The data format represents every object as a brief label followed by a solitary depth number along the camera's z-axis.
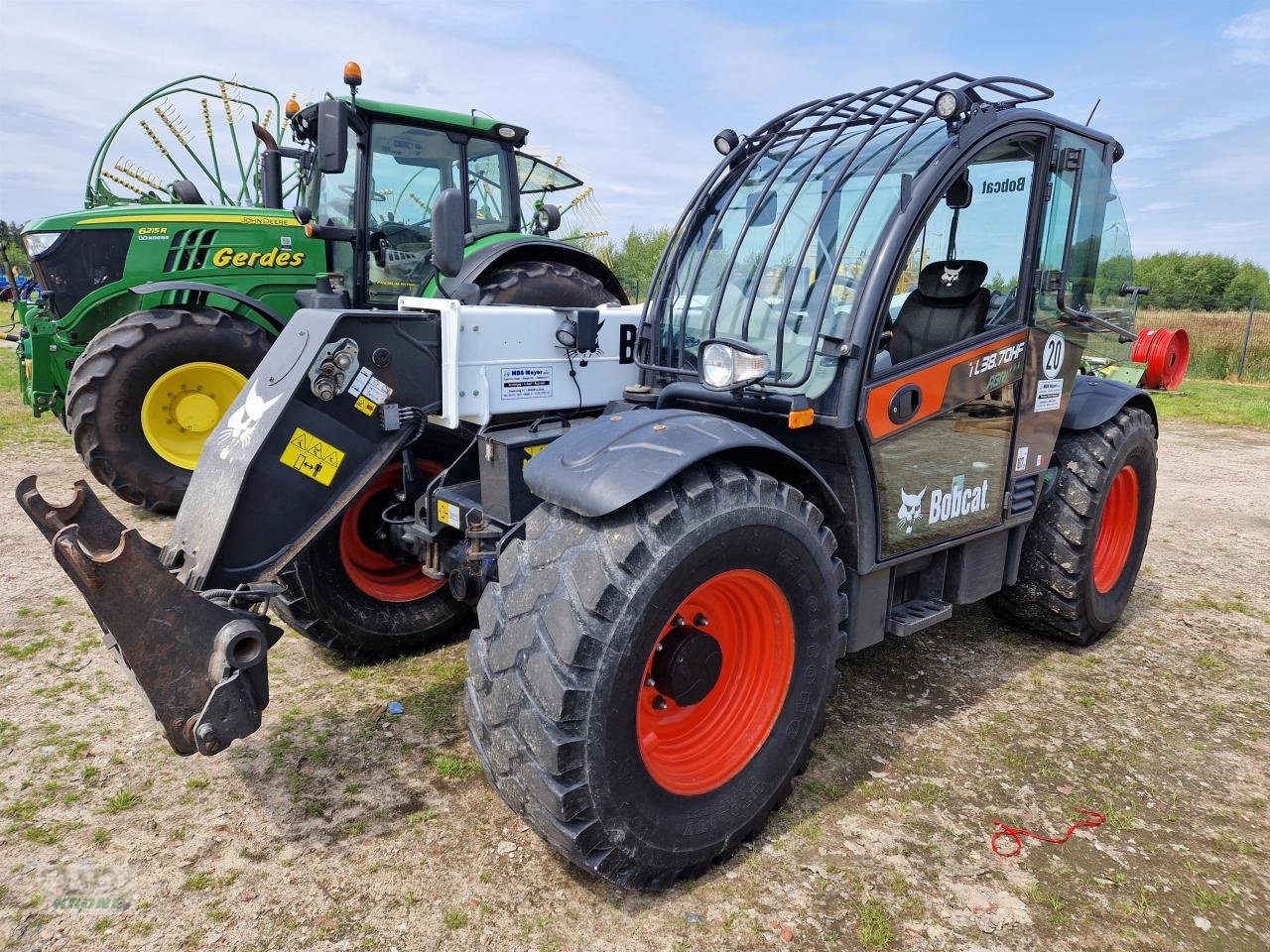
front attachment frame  2.17
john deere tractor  5.55
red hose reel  7.03
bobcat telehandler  2.17
